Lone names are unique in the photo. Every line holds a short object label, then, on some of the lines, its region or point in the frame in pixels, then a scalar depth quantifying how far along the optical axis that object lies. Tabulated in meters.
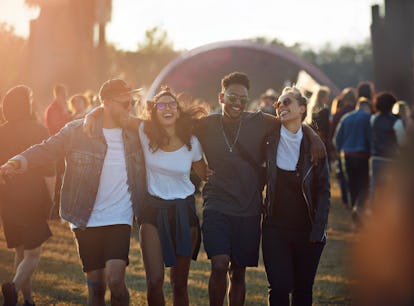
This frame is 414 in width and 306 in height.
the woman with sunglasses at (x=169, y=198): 7.35
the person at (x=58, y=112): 15.02
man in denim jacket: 7.25
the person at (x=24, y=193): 8.88
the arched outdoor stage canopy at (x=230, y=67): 38.38
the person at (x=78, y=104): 14.88
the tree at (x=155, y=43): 74.05
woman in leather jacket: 7.22
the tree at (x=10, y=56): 38.22
